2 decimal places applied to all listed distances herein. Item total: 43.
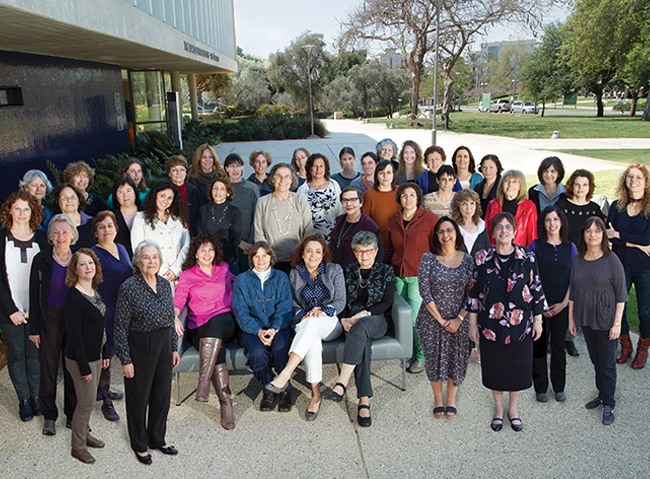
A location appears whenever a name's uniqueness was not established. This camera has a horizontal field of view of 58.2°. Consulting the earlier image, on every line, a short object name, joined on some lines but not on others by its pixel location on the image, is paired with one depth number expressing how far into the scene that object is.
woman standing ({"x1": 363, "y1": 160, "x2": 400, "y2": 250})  5.93
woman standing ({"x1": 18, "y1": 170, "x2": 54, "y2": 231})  5.27
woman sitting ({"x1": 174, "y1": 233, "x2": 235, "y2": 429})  4.74
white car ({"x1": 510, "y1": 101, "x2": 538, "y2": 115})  68.01
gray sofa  4.90
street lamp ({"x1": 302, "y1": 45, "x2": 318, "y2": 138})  30.09
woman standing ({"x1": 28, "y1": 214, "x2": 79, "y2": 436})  4.32
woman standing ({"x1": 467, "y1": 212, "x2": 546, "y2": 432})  4.32
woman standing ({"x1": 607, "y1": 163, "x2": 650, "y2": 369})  5.38
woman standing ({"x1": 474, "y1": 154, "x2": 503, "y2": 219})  6.45
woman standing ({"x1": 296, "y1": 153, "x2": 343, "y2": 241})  6.38
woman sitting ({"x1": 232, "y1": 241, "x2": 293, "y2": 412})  4.85
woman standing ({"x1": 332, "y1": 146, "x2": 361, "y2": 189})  7.32
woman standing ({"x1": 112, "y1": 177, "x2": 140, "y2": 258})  5.61
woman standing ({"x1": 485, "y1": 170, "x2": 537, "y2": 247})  5.87
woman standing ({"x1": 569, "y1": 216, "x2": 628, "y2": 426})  4.61
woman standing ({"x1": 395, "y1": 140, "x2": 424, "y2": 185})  7.02
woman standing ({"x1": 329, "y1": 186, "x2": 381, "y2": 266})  5.54
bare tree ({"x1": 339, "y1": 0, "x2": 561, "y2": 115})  33.69
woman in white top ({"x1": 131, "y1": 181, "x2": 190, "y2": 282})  5.50
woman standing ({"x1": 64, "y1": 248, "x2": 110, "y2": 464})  3.99
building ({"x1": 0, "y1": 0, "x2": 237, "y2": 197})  7.20
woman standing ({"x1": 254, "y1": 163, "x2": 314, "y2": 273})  5.98
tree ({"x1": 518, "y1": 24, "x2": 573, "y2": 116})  54.22
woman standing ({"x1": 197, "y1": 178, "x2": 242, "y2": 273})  5.97
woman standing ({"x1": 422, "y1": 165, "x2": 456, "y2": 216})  5.96
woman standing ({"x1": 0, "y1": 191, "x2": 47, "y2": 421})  4.53
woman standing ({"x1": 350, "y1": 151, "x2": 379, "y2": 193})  6.95
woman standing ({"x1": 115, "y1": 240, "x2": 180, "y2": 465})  4.04
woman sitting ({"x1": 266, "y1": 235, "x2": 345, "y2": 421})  4.77
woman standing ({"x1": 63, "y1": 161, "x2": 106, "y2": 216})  5.80
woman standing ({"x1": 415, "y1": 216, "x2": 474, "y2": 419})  4.65
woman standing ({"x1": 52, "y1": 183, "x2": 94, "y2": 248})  5.05
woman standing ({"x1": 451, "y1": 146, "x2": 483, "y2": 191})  6.74
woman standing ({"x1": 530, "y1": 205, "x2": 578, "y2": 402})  4.87
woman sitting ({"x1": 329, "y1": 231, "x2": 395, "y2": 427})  4.77
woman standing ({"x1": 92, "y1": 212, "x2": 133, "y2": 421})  4.65
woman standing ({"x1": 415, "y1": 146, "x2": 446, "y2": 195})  6.75
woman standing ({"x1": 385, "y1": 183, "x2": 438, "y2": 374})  5.40
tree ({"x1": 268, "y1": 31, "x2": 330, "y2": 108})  44.03
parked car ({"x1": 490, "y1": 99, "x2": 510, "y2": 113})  72.44
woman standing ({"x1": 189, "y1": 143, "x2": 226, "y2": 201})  6.97
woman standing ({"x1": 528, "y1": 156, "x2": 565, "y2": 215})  6.12
